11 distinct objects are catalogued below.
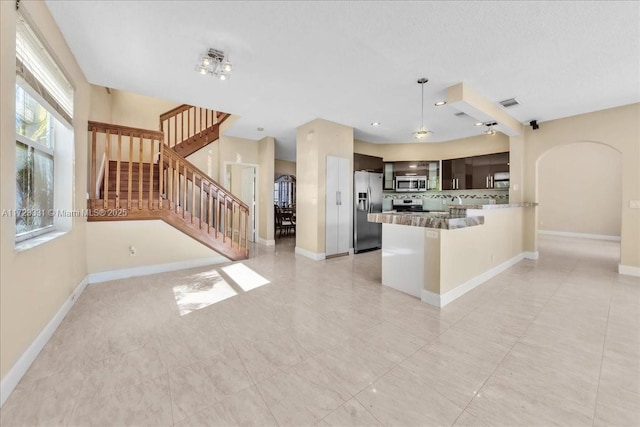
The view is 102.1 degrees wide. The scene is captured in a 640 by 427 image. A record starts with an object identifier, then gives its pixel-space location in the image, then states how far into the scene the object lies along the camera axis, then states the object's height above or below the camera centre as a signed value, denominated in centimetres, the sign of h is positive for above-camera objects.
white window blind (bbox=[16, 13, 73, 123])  176 +113
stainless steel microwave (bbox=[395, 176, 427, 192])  674 +76
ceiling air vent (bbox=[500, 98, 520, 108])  390 +170
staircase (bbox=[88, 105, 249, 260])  361 +47
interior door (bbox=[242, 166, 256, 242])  690 +53
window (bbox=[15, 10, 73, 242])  187 +66
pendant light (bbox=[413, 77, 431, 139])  323 +109
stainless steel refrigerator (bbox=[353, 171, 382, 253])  568 +9
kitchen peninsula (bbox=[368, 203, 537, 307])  281 -49
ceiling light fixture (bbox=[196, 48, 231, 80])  266 +157
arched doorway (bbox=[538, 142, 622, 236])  726 +67
